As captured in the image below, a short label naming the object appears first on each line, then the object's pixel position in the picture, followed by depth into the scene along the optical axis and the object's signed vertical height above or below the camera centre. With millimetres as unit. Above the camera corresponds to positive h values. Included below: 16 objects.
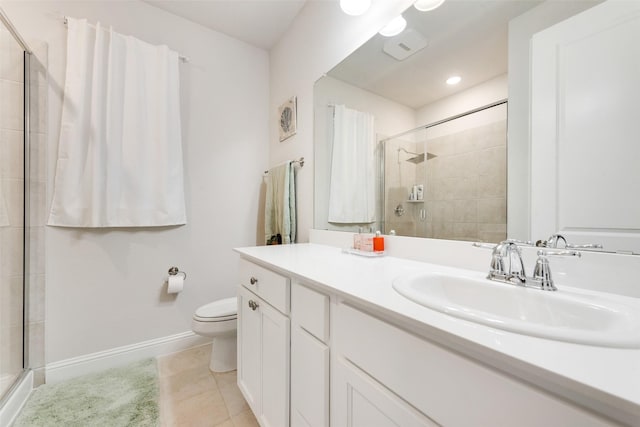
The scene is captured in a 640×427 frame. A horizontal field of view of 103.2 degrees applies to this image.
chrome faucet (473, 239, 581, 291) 641 -142
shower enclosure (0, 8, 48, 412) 1297 +12
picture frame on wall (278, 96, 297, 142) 1894 +739
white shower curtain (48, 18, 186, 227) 1494 +489
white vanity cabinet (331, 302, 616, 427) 346 -299
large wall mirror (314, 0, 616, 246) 825 +361
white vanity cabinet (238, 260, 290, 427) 897 -529
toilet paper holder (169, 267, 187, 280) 1816 -416
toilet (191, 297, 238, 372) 1511 -693
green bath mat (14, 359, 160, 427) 1185 -978
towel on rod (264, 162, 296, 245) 1826 +57
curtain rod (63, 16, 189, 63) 1858 +1142
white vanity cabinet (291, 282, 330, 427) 720 -437
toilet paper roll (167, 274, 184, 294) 1740 -489
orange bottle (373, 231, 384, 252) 1188 -141
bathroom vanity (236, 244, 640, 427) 322 -264
